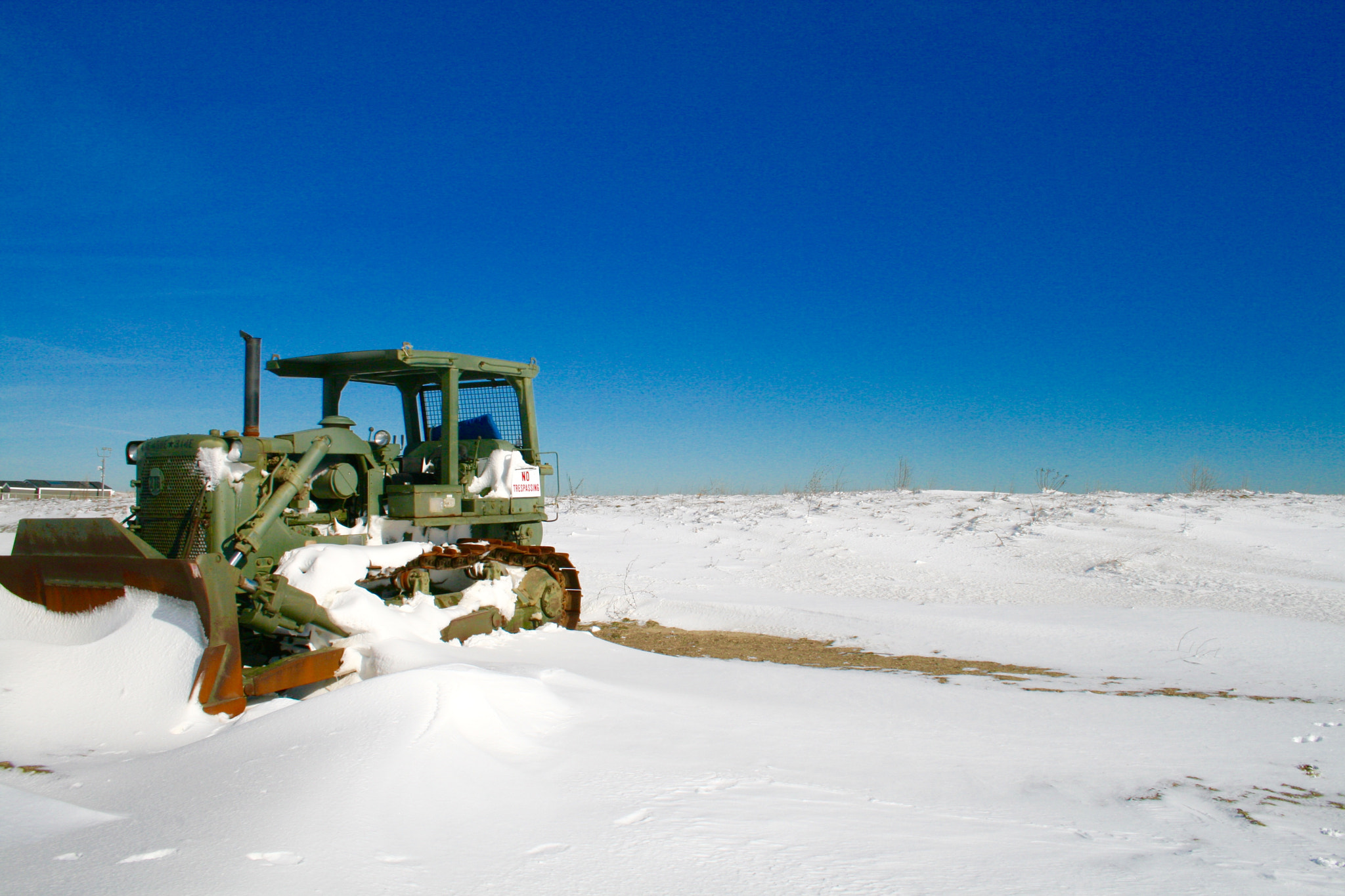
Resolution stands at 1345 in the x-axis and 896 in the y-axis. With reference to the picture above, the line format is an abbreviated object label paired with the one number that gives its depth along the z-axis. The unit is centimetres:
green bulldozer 528
